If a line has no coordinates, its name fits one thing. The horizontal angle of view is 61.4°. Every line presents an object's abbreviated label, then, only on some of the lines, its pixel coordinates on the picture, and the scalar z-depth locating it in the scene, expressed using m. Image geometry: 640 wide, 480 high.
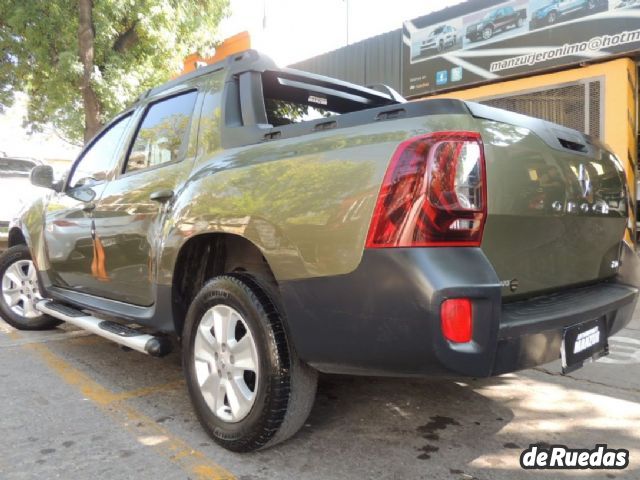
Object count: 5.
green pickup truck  1.94
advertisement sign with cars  7.82
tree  10.16
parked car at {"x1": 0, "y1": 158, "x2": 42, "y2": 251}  8.51
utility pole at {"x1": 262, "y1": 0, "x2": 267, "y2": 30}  19.17
